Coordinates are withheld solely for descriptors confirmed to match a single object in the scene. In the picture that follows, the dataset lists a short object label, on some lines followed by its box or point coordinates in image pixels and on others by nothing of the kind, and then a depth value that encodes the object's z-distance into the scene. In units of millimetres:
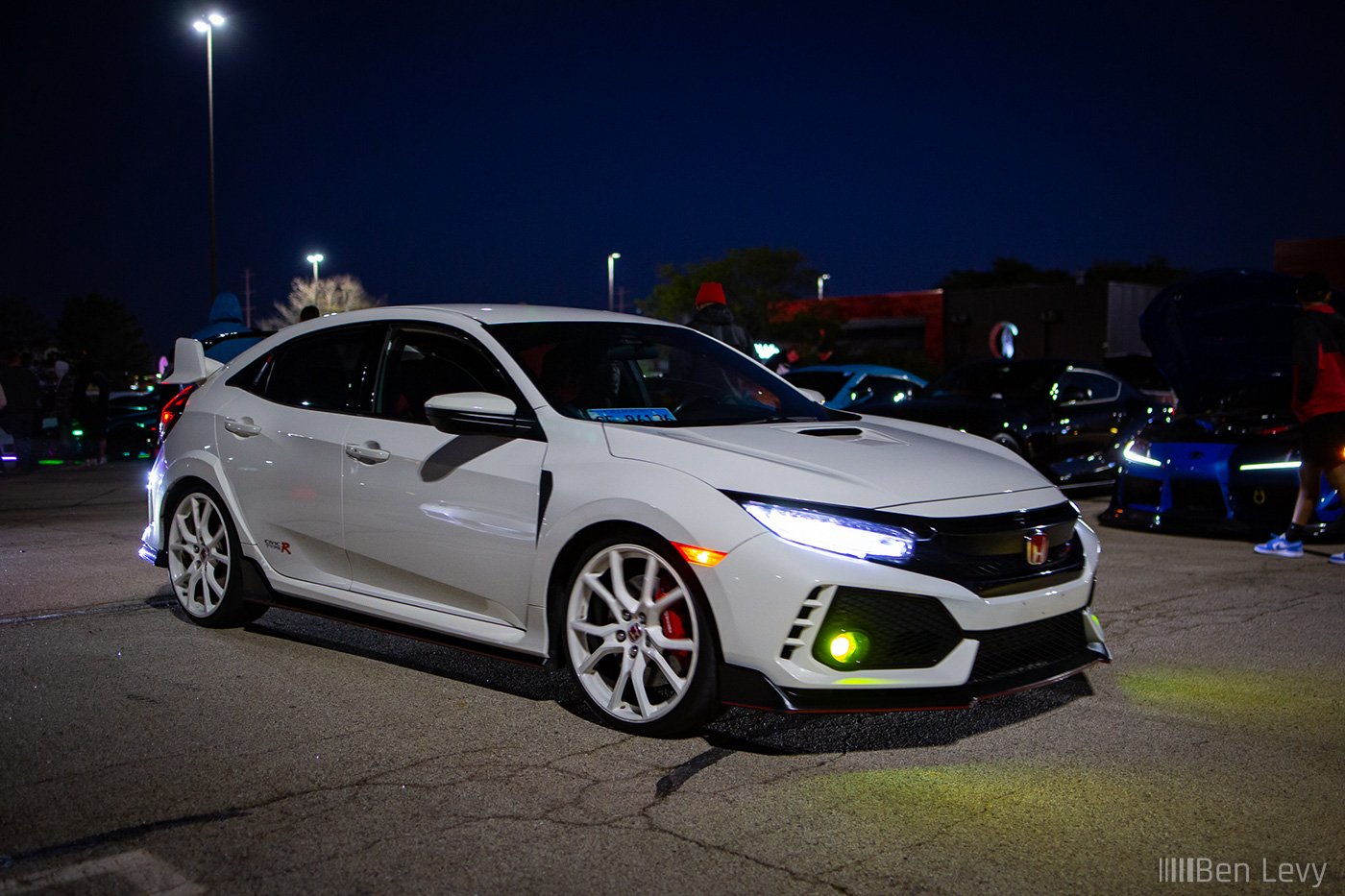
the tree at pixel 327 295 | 67438
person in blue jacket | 9644
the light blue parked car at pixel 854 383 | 13609
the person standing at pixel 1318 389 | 7793
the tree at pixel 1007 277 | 96912
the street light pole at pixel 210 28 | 28109
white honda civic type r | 3811
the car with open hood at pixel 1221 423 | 8602
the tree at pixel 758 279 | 67812
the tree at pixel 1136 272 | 90488
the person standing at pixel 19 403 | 15164
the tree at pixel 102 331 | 106562
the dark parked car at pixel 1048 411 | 11023
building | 50312
